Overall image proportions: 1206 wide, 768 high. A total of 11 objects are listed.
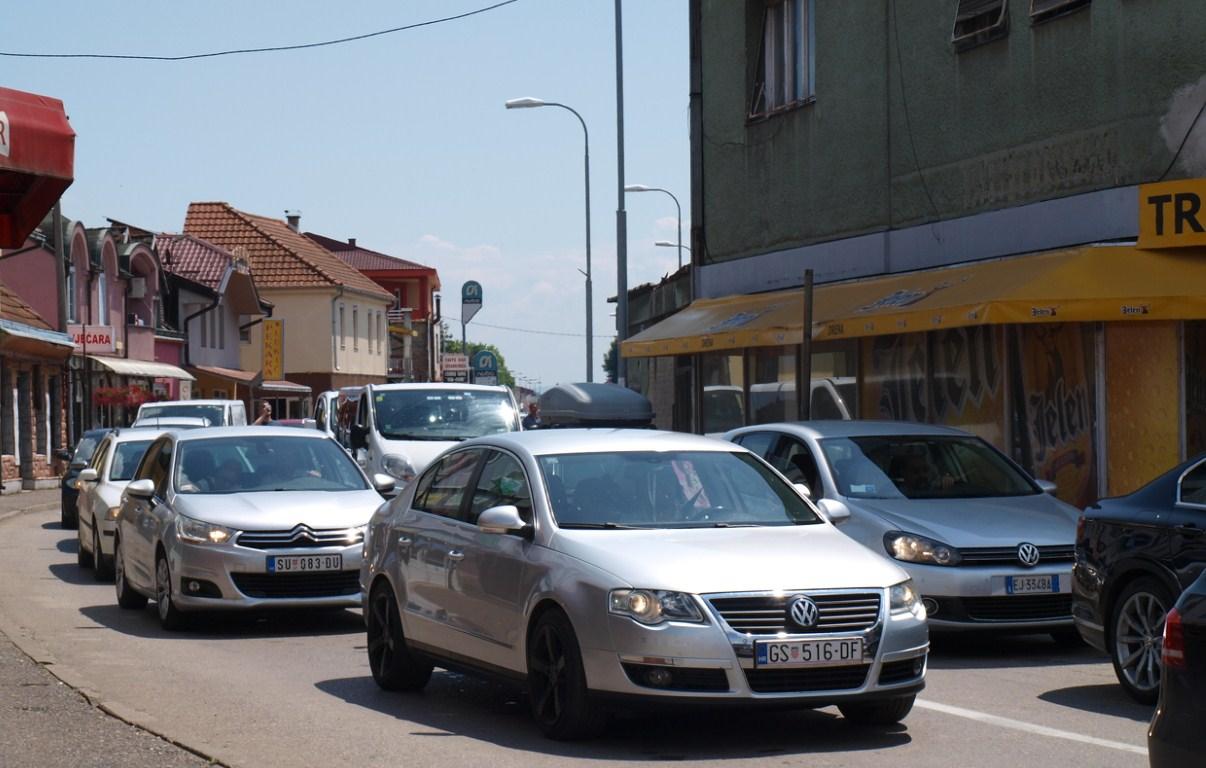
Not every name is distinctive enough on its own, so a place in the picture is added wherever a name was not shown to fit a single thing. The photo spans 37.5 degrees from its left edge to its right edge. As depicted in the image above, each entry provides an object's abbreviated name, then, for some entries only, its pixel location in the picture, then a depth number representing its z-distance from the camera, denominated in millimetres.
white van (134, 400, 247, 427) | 28688
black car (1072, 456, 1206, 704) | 9273
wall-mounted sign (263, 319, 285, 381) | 72875
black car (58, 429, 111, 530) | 26922
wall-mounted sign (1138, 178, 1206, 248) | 17156
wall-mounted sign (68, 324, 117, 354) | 41312
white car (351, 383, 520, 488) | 20844
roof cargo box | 27812
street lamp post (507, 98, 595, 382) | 37250
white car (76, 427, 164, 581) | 18172
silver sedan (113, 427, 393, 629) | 13227
